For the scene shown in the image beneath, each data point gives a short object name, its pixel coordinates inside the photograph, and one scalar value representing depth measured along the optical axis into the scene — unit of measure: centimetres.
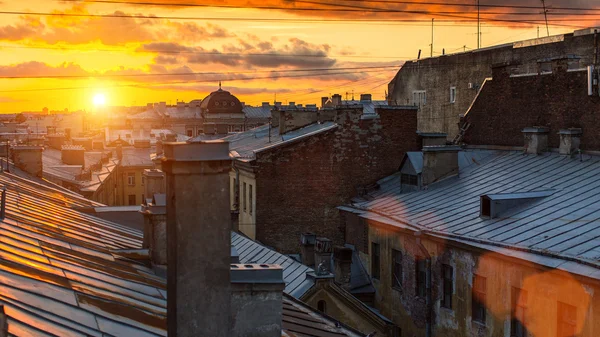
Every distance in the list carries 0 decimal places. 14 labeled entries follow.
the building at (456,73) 3403
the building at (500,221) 1716
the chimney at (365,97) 5378
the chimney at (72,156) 4604
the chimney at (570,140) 2331
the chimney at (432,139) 2944
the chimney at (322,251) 2261
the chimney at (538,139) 2486
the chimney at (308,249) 2416
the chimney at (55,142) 5582
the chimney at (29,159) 2825
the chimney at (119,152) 6141
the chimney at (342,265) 2348
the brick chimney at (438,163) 2612
